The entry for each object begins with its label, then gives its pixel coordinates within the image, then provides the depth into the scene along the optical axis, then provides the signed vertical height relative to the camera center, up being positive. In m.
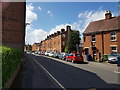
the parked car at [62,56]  18.56 -1.98
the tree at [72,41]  24.78 +1.76
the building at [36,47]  69.08 +0.25
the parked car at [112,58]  13.57 -1.74
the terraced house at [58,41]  32.62 +2.70
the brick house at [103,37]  15.98 +2.04
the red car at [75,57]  13.91 -1.62
